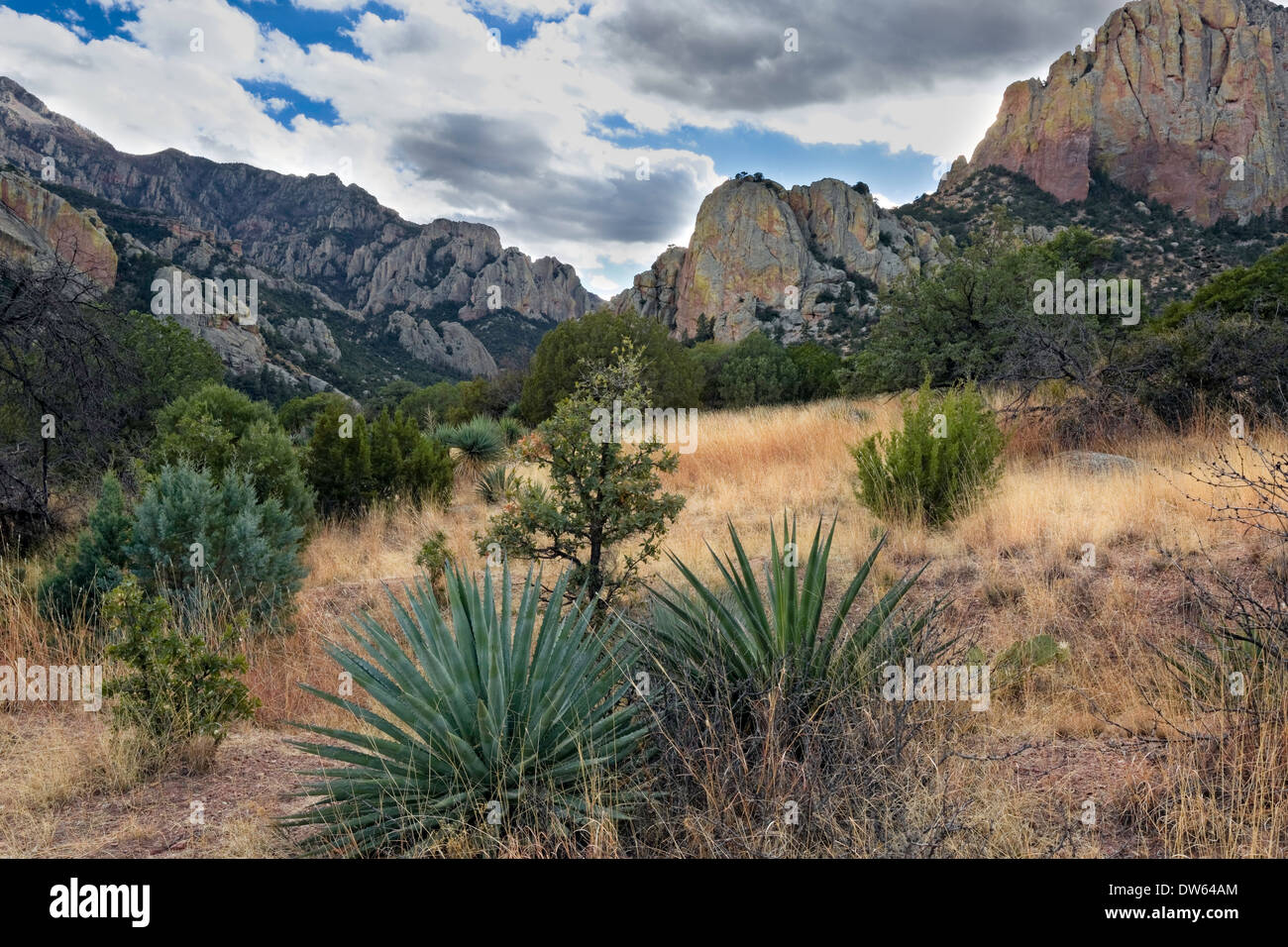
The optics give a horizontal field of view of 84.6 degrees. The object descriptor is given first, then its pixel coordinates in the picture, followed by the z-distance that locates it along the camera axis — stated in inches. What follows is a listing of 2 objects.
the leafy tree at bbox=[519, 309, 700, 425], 850.1
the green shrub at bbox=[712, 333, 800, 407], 964.0
